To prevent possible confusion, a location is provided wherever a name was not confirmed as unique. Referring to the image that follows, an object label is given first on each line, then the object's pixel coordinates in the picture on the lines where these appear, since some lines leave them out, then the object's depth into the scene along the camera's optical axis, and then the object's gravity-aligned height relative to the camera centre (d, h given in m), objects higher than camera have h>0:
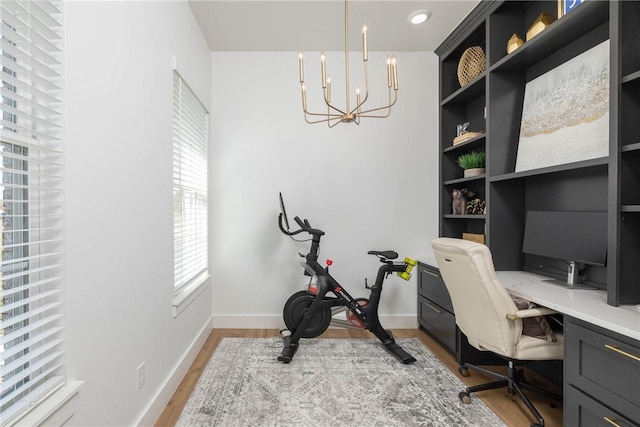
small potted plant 2.62 +0.43
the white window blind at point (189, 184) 2.25 +0.23
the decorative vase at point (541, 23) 1.97 +1.25
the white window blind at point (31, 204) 0.91 +0.02
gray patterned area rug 1.79 -1.23
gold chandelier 1.71 +0.79
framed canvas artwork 1.78 +0.65
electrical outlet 1.61 -0.89
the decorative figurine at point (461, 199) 2.92 +0.12
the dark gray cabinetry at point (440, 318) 2.37 -0.97
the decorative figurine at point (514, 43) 2.16 +1.23
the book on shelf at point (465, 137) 2.61 +0.67
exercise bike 2.60 -0.84
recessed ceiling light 2.55 +1.69
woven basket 2.62 +1.32
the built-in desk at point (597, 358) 1.21 -0.65
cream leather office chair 1.66 -0.57
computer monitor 1.79 -0.17
